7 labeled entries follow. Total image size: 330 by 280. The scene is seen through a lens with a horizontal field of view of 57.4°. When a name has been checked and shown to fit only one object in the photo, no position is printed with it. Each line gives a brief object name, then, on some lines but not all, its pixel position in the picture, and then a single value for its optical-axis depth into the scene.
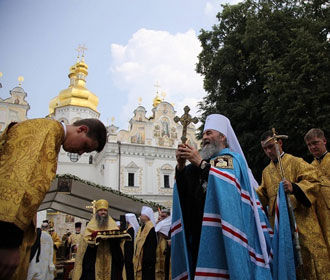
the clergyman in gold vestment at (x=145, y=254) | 7.48
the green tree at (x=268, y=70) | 11.36
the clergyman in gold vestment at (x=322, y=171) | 4.43
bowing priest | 1.89
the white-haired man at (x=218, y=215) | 2.71
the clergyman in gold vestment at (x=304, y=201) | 4.02
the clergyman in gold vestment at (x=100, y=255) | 5.86
